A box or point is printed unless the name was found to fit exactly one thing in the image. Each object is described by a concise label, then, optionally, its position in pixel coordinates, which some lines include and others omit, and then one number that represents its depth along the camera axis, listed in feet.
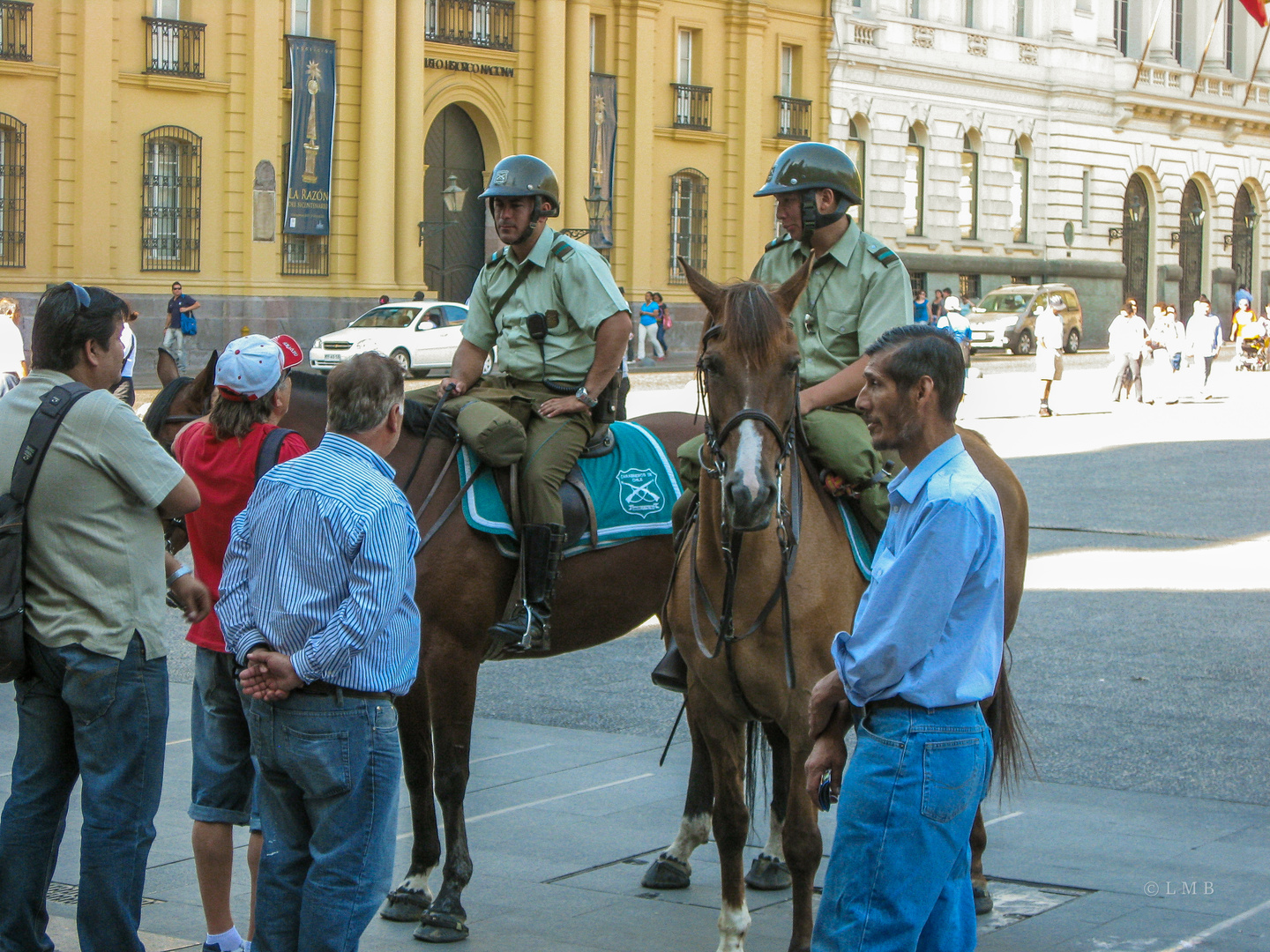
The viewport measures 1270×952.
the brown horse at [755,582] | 15.78
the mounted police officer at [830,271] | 19.17
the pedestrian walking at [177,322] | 106.01
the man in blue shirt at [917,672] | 11.12
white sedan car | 108.58
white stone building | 155.22
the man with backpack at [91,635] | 14.42
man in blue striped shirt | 12.79
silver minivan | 148.77
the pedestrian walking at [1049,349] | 85.05
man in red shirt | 15.51
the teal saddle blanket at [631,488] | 21.53
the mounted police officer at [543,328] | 20.86
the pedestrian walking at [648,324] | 128.57
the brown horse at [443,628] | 18.56
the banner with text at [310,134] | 115.55
